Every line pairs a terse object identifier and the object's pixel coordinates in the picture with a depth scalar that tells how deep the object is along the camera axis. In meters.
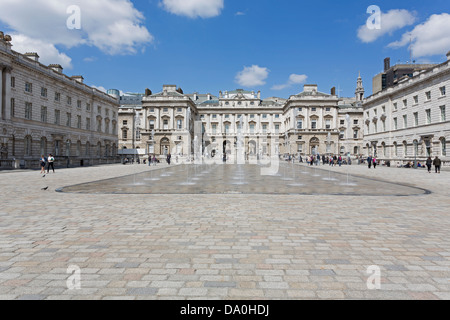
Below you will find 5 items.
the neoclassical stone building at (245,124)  65.62
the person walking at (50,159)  22.59
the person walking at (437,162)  23.61
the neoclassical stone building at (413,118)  31.80
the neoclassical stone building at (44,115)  27.78
